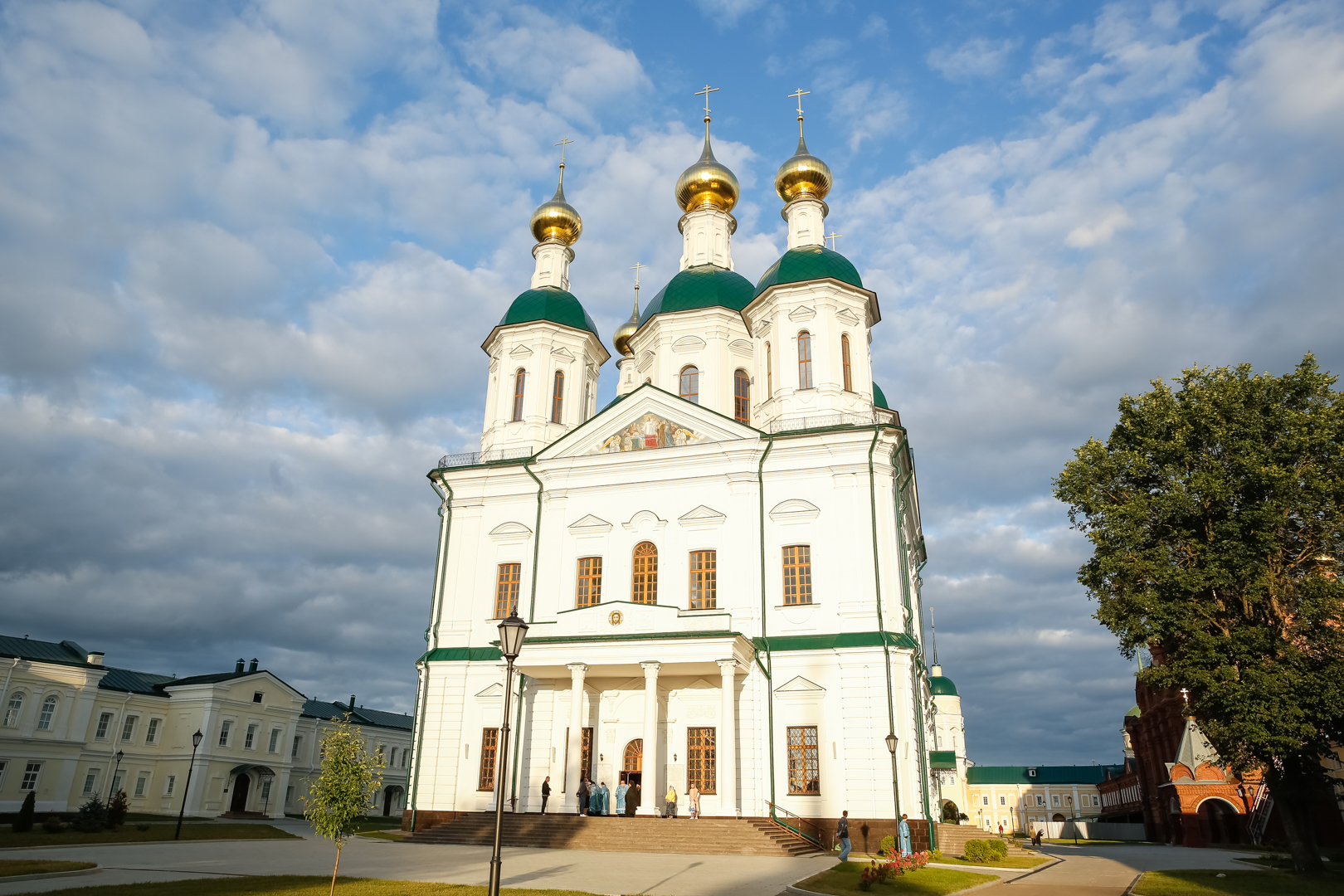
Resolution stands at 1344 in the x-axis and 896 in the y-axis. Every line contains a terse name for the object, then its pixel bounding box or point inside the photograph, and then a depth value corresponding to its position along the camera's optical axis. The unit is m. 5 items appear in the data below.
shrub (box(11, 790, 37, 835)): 23.50
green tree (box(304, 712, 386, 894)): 11.67
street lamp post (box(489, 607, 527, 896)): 10.07
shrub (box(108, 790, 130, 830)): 25.23
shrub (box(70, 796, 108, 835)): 24.17
